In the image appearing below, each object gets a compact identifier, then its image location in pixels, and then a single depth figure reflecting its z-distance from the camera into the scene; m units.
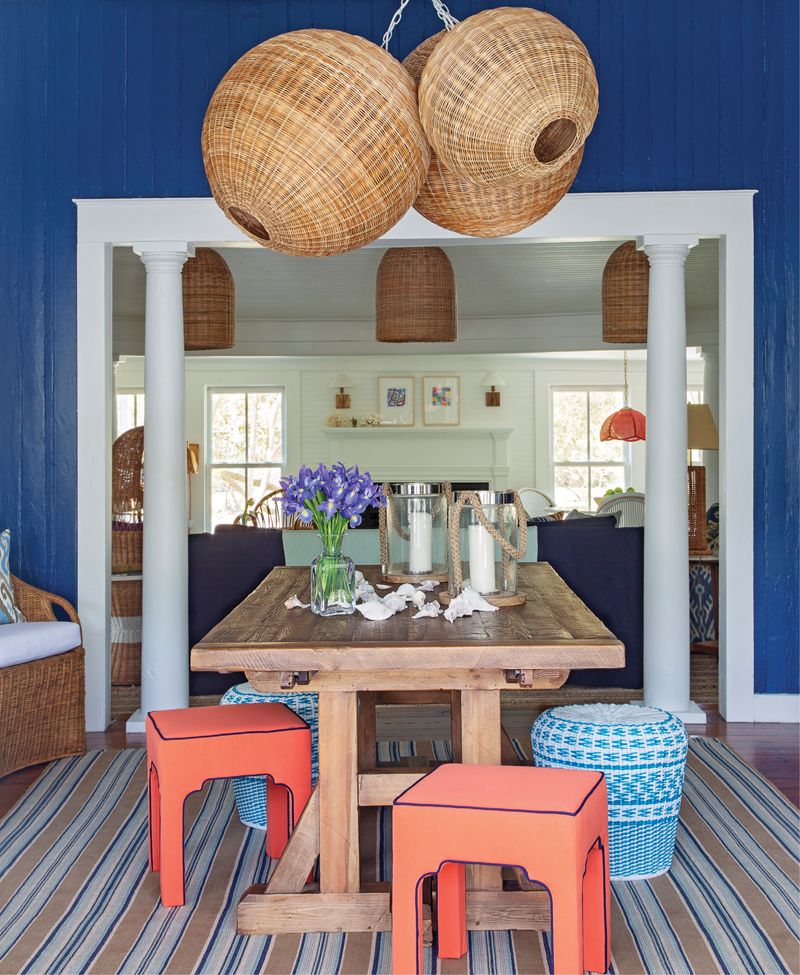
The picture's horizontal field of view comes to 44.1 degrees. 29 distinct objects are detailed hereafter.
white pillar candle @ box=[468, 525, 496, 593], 2.73
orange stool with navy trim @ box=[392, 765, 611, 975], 2.03
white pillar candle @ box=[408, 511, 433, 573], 3.11
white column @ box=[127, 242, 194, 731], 4.50
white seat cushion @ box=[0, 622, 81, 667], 3.84
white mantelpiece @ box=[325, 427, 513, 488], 11.52
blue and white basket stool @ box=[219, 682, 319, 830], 3.25
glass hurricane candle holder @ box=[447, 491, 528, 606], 2.66
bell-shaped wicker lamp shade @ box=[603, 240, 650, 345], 5.33
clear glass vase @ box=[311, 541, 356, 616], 2.71
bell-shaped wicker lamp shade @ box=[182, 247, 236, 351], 5.25
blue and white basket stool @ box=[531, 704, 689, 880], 2.79
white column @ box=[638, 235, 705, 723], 4.55
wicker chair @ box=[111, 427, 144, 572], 6.46
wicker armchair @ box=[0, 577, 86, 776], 3.83
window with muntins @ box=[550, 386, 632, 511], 11.91
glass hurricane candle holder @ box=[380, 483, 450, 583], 3.04
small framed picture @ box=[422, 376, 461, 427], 11.62
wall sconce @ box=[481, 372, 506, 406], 11.61
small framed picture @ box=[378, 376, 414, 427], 11.55
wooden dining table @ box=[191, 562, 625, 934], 2.39
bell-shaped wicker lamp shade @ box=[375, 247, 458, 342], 5.53
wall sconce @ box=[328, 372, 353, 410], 11.46
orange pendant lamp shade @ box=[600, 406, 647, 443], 9.52
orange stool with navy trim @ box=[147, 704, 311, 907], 2.58
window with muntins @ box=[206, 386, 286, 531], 11.70
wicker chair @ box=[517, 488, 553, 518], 10.48
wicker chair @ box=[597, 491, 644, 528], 7.23
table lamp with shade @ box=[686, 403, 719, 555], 6.52
